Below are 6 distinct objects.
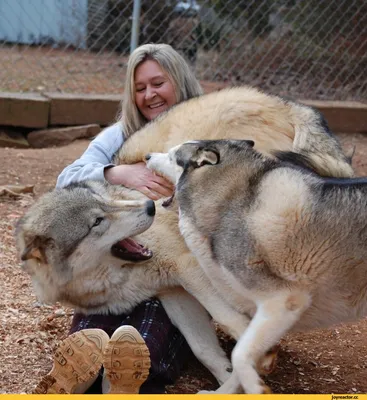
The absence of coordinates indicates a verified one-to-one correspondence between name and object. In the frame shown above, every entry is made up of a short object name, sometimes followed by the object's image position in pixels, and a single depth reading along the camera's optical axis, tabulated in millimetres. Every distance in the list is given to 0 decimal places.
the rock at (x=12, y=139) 8904
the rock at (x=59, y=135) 9010
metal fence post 8609
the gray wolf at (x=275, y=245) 3656
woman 3572
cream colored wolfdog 4215
